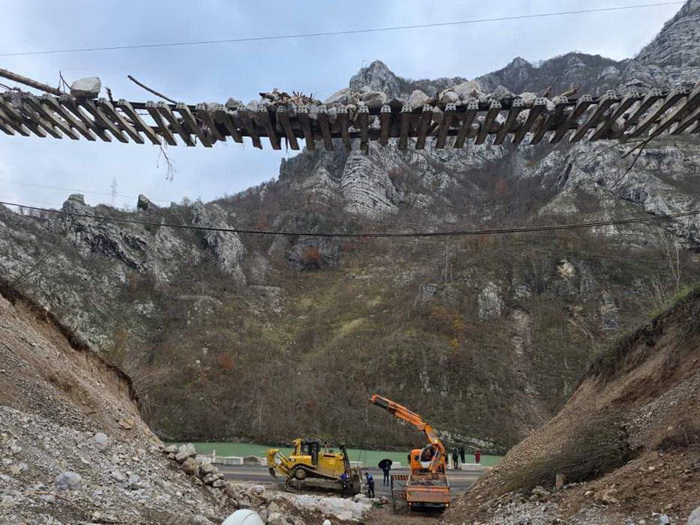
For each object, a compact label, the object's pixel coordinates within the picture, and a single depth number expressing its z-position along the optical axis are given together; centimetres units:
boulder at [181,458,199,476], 881
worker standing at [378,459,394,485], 2116
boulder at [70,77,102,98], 595
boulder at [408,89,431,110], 590
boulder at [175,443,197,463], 901
